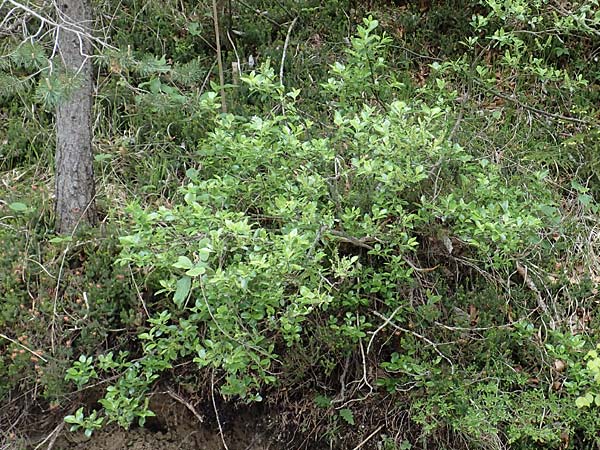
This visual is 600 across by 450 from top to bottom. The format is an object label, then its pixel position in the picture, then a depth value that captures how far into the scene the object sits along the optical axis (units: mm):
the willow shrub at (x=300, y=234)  3053
